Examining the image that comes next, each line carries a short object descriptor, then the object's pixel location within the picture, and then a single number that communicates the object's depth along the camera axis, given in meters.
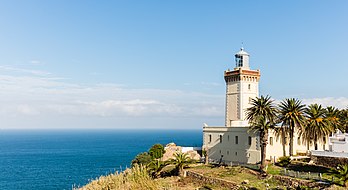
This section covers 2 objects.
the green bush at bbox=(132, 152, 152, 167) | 55.78
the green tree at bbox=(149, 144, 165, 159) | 58.12
